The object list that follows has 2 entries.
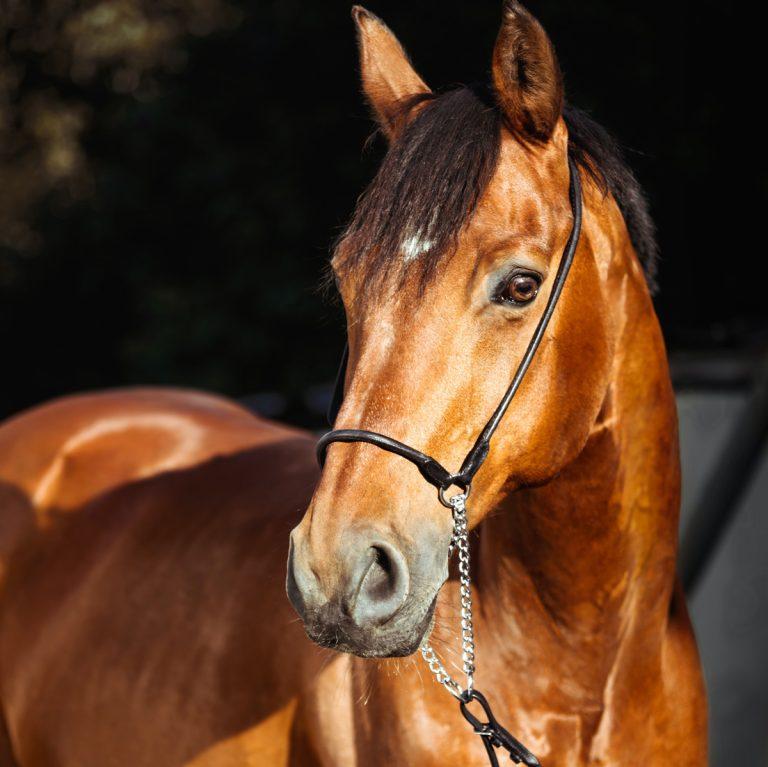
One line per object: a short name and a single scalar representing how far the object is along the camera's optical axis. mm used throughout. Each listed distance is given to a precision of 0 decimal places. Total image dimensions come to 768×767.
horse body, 2858
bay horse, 2478
